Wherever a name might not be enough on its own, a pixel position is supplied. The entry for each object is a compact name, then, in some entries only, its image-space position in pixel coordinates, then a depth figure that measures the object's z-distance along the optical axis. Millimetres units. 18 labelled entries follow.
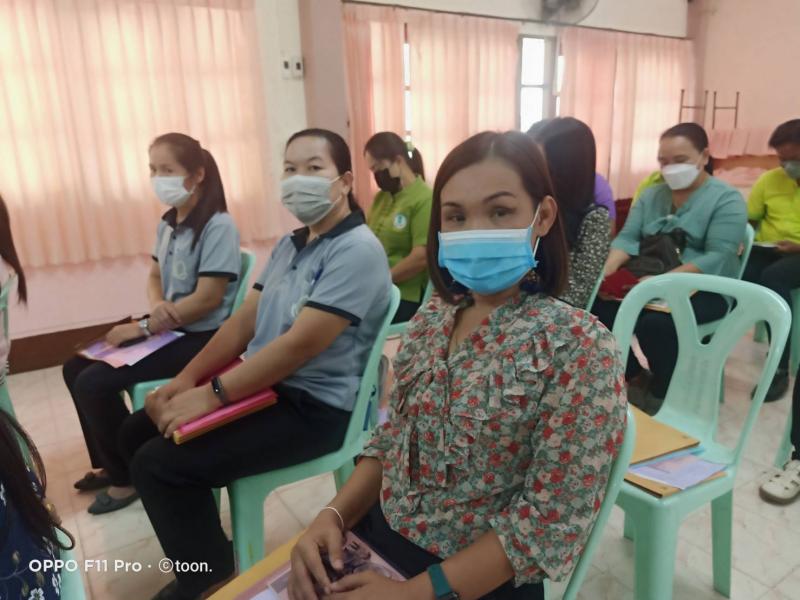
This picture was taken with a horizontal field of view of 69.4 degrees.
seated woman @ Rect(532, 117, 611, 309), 1854
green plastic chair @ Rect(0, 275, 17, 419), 1430
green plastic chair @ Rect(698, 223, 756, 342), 2496
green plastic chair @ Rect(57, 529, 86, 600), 837
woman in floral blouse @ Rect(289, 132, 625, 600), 831
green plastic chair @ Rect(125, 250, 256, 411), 1876
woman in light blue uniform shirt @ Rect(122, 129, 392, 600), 1339
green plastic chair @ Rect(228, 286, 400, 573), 1400
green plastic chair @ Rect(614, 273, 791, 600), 1235
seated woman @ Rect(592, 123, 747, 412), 2330
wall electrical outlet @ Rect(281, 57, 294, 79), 3707
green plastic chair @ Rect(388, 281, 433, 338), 2479
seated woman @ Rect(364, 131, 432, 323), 2592
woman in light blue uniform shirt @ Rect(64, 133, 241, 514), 1871
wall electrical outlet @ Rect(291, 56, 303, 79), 3726
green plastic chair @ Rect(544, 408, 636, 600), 865
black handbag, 2484
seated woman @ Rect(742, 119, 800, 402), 2666
